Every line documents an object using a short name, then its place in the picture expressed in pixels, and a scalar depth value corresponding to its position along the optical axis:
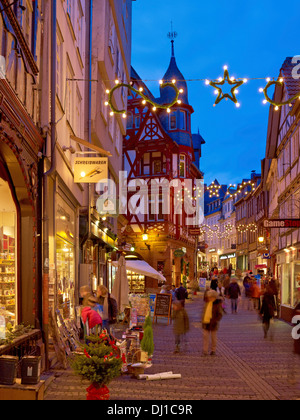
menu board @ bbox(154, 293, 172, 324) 20.91
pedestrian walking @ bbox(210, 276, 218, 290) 32.25
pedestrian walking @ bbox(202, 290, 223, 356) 12.88
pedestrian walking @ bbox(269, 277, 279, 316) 22.02
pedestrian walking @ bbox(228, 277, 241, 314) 24.94
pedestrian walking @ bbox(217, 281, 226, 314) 33.43
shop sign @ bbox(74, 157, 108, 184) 13.54
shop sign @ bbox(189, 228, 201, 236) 42.95
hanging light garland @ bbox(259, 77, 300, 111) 10.49
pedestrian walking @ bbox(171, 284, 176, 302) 23.31
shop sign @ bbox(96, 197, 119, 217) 20.14
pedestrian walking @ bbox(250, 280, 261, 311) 27.60
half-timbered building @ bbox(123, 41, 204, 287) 39.97
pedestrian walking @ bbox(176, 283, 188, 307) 22.59
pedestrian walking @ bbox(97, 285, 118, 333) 12.27
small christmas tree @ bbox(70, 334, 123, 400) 6.58
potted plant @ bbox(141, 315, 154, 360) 10.48
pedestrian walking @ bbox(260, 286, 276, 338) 14.75
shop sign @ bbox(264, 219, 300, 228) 16.77
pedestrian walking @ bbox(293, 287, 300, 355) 8.95
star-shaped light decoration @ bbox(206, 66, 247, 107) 10.28
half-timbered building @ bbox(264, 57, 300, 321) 20.64
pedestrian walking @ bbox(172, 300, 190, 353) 12.95
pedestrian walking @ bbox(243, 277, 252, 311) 28.84
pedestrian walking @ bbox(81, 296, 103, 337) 10.32
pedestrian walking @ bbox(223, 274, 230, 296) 32.63
